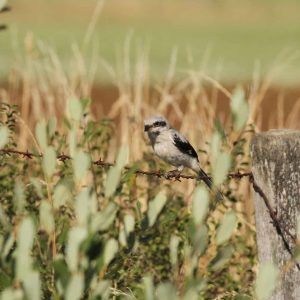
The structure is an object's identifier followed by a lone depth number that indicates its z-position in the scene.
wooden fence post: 7.09
